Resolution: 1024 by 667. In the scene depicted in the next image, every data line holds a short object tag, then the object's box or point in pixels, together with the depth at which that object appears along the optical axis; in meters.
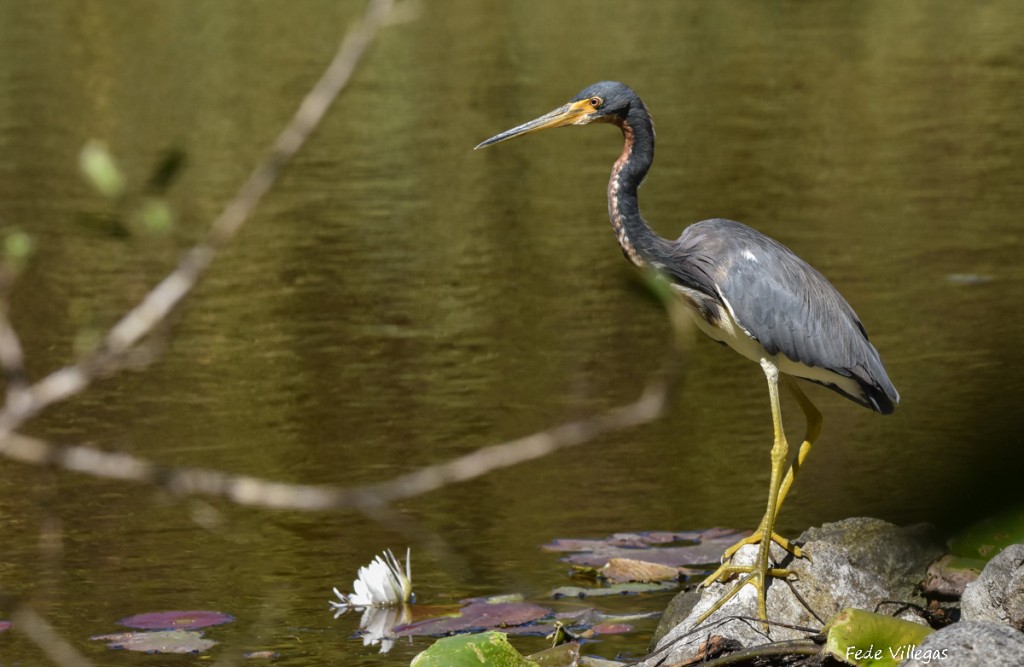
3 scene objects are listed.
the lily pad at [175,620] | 12.30
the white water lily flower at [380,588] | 12.51
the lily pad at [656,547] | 13.03
